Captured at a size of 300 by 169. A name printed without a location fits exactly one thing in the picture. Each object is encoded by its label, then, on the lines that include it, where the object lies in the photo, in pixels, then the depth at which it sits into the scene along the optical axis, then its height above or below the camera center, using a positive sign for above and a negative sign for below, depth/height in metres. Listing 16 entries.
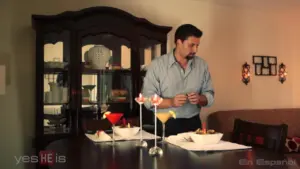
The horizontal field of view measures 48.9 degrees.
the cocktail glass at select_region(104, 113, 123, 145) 1.75 -0.20
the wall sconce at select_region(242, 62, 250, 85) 4.27 +0.11
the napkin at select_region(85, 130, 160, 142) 1.87 -0.34
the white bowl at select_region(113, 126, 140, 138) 1.94 -0.30
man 2.29 +0.01
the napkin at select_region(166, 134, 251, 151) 1.57 -0.32
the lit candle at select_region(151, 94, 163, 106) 1.63 -0.10
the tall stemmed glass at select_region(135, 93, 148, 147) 1.71 -0.33
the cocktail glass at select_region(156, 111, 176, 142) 1.67 -0.18
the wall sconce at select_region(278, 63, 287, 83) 4.52 +0.11
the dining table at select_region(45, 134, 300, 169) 1.28 -0.33
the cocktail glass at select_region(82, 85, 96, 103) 3.15 -0.09
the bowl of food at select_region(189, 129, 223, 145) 1.63 -0.28
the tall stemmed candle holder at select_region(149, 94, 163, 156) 1.48 -0.32
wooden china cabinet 2.97 +0.14
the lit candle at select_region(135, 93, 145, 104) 1.72 -0.10
